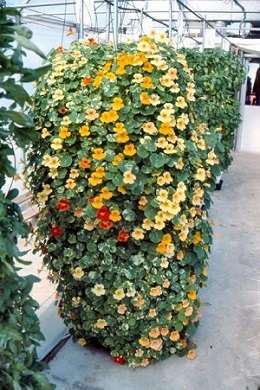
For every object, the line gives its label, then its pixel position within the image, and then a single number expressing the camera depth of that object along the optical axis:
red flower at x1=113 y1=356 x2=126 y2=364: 2.15
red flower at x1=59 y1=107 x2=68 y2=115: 1.80
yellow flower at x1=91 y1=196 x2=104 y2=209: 1.76
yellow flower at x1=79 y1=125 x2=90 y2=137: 1.74
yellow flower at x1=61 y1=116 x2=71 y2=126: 1.76
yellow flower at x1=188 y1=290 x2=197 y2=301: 2.05
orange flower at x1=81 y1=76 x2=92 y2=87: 1.79
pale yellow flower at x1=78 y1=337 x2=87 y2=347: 2.23
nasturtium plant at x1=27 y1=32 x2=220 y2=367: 1.73
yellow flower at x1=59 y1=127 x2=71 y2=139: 1.76
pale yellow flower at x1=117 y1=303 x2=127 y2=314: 1.92
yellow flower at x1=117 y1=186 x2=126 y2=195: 1.74
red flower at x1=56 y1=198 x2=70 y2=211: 1.80
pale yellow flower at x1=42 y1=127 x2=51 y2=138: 1.82
